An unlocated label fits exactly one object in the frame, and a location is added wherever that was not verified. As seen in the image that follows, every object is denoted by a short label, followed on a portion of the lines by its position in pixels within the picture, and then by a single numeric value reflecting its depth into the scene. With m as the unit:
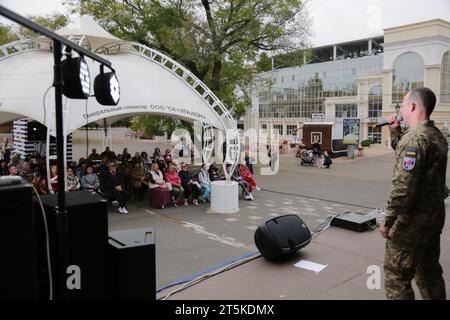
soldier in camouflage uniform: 3.12
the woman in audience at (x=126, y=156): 13.63
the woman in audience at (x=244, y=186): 11.09
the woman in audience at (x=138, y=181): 10.38
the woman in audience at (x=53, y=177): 8.48
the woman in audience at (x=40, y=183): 8.58
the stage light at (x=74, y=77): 3.18
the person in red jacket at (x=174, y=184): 10.16
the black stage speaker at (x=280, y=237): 5.30
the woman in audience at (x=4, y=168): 11.70
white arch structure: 8.42
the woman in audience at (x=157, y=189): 9.80
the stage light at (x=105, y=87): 3.86
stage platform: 4.42
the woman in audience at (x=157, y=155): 15.53
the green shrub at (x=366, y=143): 37.41
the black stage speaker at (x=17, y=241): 2.31
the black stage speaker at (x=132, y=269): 3.30
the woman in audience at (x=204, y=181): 10.45
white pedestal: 9.32
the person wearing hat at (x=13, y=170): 8.68
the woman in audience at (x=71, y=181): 8.57
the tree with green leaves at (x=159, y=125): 19.12
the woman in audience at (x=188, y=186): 10.34
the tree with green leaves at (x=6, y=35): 25.47
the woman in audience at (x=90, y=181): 9.18
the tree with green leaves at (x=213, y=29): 16.48
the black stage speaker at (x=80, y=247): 2.85
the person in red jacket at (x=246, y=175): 11.28
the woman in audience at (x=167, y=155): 14.05
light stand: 2.79
